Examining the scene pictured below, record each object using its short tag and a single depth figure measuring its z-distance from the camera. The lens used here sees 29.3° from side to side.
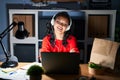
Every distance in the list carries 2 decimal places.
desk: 1.88
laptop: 1.87
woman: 2.73
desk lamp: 2.09
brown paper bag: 2.01
